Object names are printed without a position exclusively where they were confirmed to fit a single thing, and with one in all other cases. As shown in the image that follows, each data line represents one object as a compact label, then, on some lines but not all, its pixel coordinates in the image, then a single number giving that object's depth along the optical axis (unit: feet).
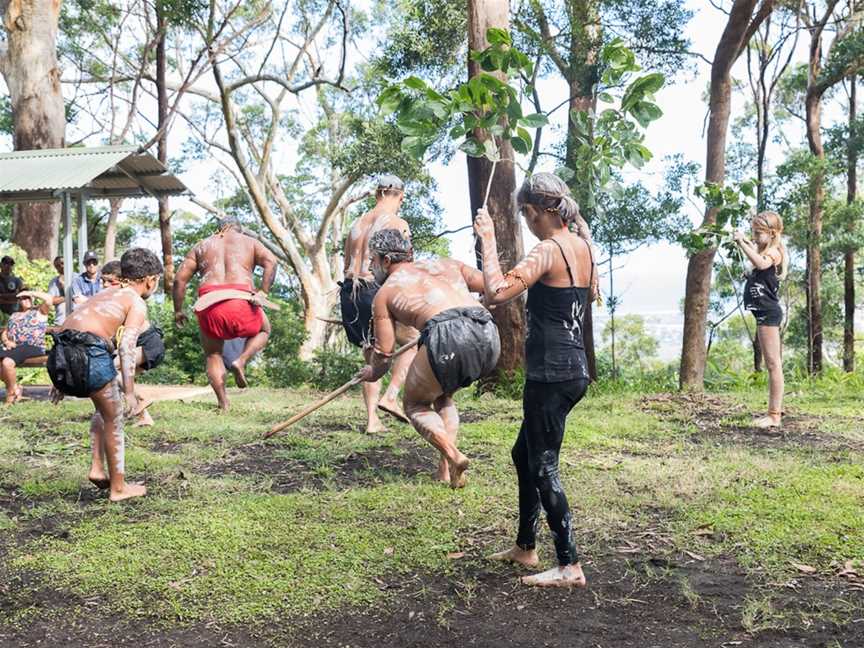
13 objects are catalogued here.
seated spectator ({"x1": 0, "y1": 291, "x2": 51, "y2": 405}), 28.84
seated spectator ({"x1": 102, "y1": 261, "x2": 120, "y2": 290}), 18.25
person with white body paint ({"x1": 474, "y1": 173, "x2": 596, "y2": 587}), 10.90
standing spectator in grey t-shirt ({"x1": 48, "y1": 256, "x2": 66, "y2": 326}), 32.29
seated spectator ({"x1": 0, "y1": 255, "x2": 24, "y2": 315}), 38.04
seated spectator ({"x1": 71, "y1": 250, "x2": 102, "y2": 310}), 29.89
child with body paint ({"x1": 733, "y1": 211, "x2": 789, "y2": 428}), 21.94
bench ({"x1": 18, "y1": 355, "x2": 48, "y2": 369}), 29.58
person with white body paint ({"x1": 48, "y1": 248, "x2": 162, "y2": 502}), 14.53
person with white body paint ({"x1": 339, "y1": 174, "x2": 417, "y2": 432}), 20.33
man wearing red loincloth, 23.57
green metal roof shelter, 30.25
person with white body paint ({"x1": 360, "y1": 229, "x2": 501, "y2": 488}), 14.24
